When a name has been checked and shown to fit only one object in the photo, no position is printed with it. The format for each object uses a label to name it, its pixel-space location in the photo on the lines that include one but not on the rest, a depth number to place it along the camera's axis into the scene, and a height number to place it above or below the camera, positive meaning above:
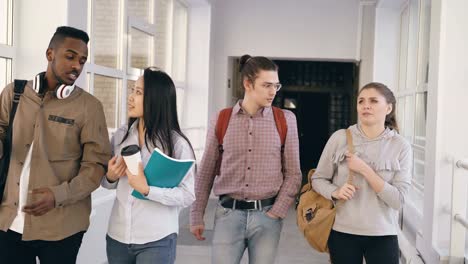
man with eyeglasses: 2.15 -0.31
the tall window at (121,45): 3.87 +0.43
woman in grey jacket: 2.14 -0.35
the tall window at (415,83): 4.53 +0.19
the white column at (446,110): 3.10 -0.04
